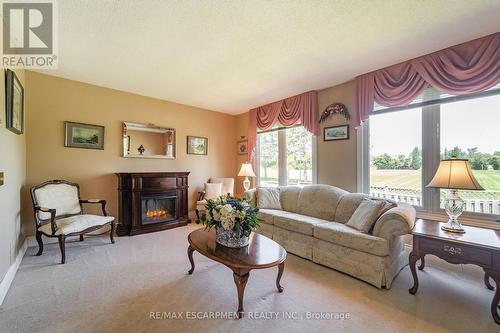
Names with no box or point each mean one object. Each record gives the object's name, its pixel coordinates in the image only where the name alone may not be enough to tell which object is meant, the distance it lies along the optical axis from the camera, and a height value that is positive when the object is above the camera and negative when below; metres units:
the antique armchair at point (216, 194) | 4.82 -0.58
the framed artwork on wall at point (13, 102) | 2.25 +0.72
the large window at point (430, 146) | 2.56 +0.26
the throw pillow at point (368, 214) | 2.51 -0.56
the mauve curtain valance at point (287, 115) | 4.10 +1.07
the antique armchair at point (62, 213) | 2.86 -0.69
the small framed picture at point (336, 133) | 3.72 +0.58
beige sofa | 2.26 -0.81
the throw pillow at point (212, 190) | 4.93 -0.54
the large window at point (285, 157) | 4.45 +0.21
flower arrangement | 2.08 -0.52
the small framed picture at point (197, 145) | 5.09 +0.50
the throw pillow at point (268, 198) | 3.93 -0.57
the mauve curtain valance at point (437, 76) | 2.37 +1.12
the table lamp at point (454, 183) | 2.01 -0.16
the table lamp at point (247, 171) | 4.83 -0.11
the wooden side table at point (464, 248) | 1.78 -0.72
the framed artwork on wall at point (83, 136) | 3.68 +0.54
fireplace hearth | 3.97 -0.68
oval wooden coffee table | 1.82 -0.79
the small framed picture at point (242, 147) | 5.60 +0.50
